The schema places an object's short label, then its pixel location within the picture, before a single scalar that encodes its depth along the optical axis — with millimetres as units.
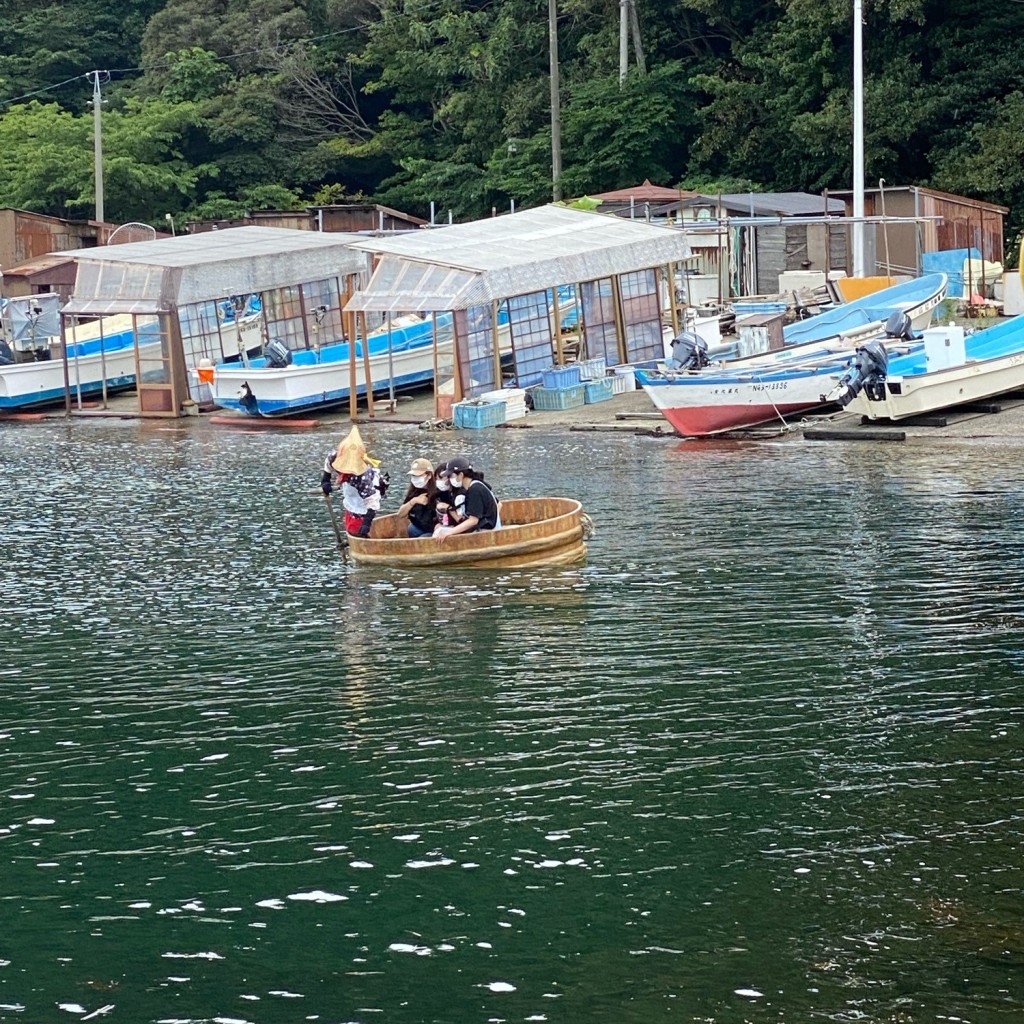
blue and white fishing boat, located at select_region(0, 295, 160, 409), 48688
